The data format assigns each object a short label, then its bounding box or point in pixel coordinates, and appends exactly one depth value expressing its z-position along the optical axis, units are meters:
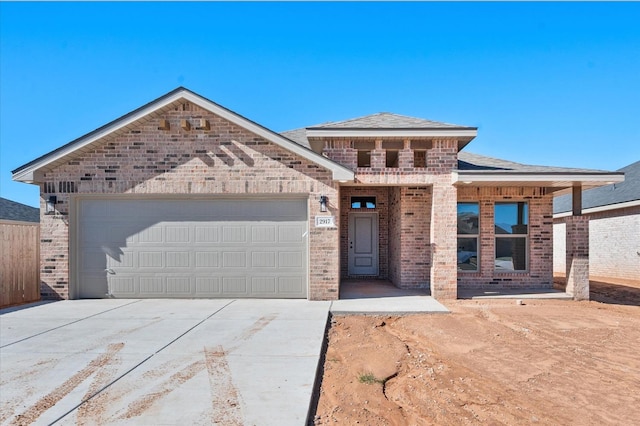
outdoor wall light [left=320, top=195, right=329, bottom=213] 8.32
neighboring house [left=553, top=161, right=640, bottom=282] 13.99
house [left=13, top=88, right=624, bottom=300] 8.35
